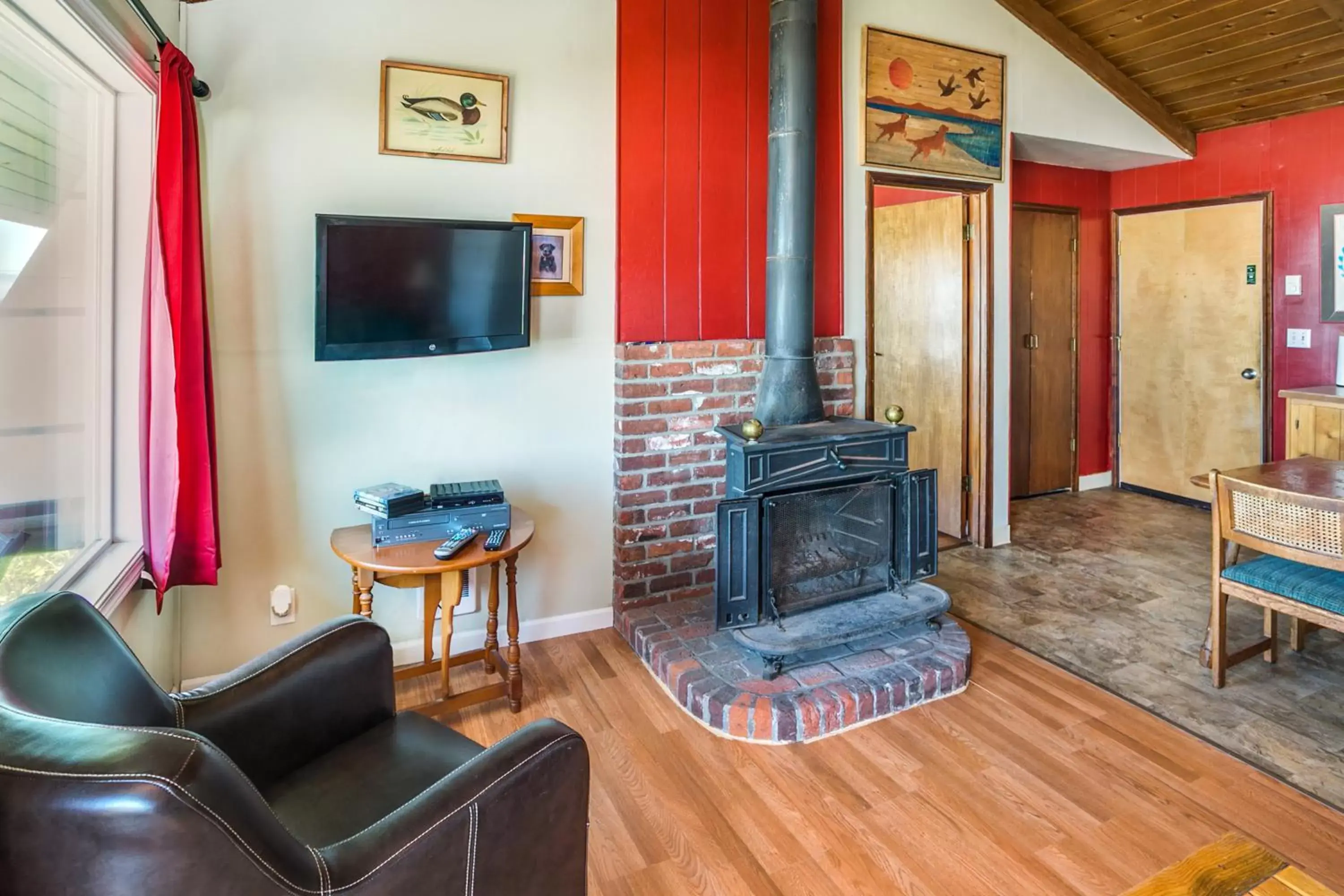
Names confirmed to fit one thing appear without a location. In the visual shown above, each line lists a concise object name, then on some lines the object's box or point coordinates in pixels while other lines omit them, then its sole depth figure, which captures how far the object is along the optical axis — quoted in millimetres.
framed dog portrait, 2865
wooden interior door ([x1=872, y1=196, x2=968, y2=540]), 4133
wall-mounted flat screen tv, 2379
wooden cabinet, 3879
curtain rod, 1896
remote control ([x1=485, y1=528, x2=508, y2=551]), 2371
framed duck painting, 2609
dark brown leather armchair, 878
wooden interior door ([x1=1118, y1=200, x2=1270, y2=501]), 4723
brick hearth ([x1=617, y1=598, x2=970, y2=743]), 2359
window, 1700
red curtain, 2055
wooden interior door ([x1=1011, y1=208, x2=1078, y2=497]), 5094
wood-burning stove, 2582
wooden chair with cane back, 2281
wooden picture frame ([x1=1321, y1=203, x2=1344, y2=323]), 4230
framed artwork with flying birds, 3510
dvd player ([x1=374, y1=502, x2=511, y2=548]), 2352
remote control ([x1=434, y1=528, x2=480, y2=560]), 2246
